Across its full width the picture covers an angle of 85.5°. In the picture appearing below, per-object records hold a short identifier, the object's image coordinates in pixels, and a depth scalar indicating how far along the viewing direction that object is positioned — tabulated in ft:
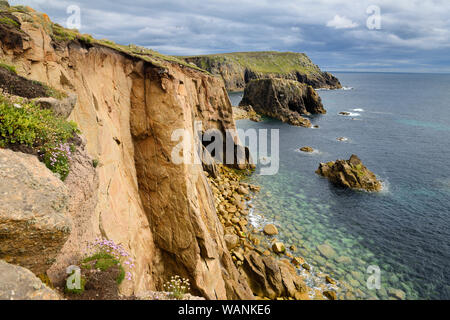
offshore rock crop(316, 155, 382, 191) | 131.38
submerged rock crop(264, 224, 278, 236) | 91.03
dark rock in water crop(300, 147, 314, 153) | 190.80
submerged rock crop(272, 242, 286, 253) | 82.28
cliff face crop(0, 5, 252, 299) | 39.32
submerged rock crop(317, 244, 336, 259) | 82.70
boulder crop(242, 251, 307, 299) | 65.67
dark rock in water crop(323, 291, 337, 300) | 66.51
